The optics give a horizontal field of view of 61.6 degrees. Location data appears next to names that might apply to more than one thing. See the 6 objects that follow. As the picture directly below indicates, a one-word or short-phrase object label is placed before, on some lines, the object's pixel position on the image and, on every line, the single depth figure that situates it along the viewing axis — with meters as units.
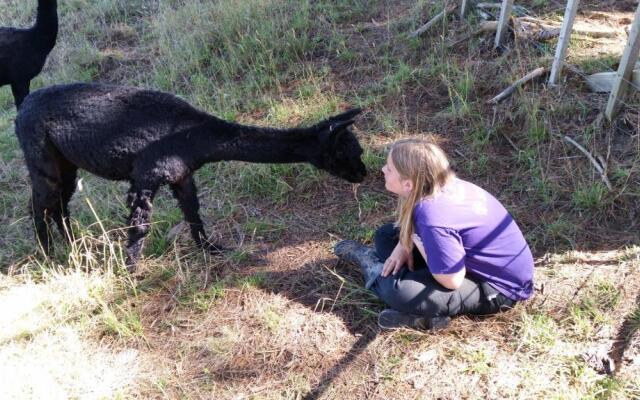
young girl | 2.89
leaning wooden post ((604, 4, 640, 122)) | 4.01
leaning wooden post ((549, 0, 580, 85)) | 4.60
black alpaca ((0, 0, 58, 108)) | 6.43
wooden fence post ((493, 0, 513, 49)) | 5.66
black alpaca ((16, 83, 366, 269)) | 3.71
